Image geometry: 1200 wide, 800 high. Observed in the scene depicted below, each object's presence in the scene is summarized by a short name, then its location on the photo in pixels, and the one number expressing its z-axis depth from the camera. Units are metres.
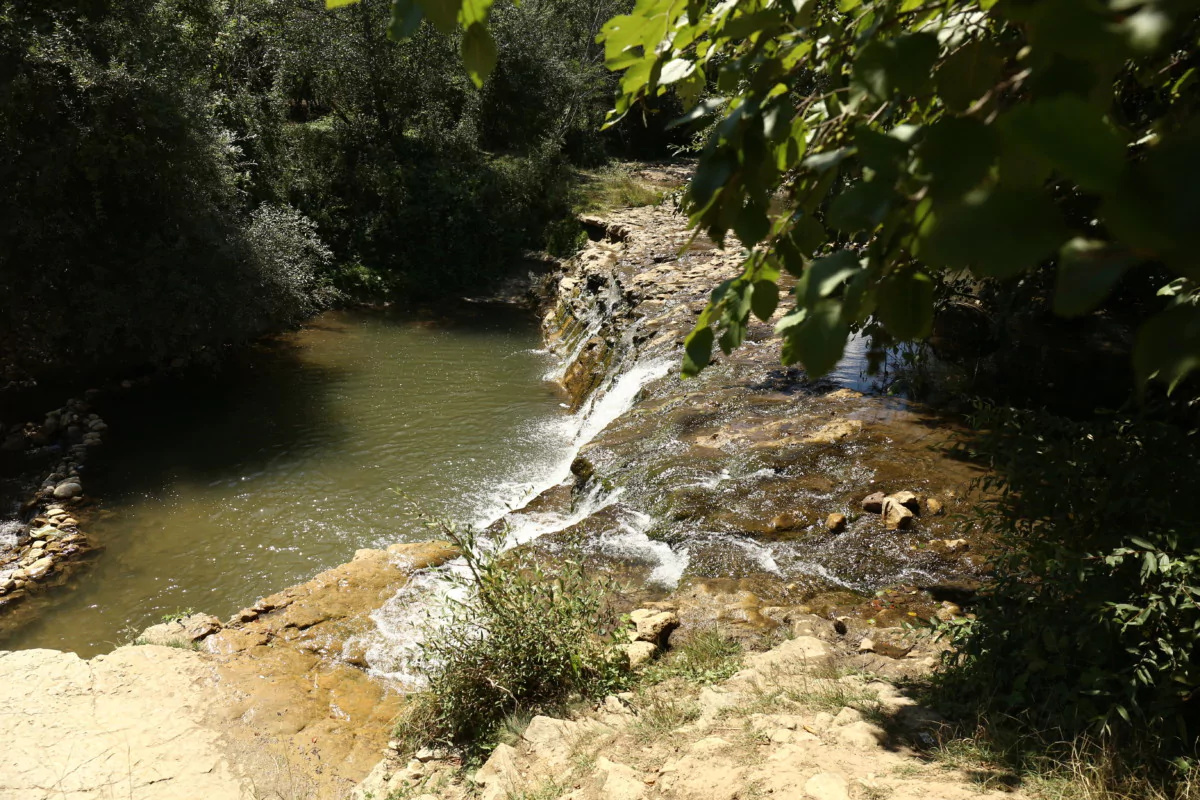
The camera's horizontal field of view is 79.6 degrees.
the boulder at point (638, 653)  4.07
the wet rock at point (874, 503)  5.70
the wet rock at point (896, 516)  5.45
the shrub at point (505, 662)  3.87
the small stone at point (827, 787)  2.40
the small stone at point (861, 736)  2.79
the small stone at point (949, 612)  4.42
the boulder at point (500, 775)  3.10
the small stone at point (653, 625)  4.32
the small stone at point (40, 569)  6.79
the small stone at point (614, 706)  3.63
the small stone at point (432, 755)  3.86
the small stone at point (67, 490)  8.00
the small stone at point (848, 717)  3.00
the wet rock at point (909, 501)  5.60
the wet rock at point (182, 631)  5.49
